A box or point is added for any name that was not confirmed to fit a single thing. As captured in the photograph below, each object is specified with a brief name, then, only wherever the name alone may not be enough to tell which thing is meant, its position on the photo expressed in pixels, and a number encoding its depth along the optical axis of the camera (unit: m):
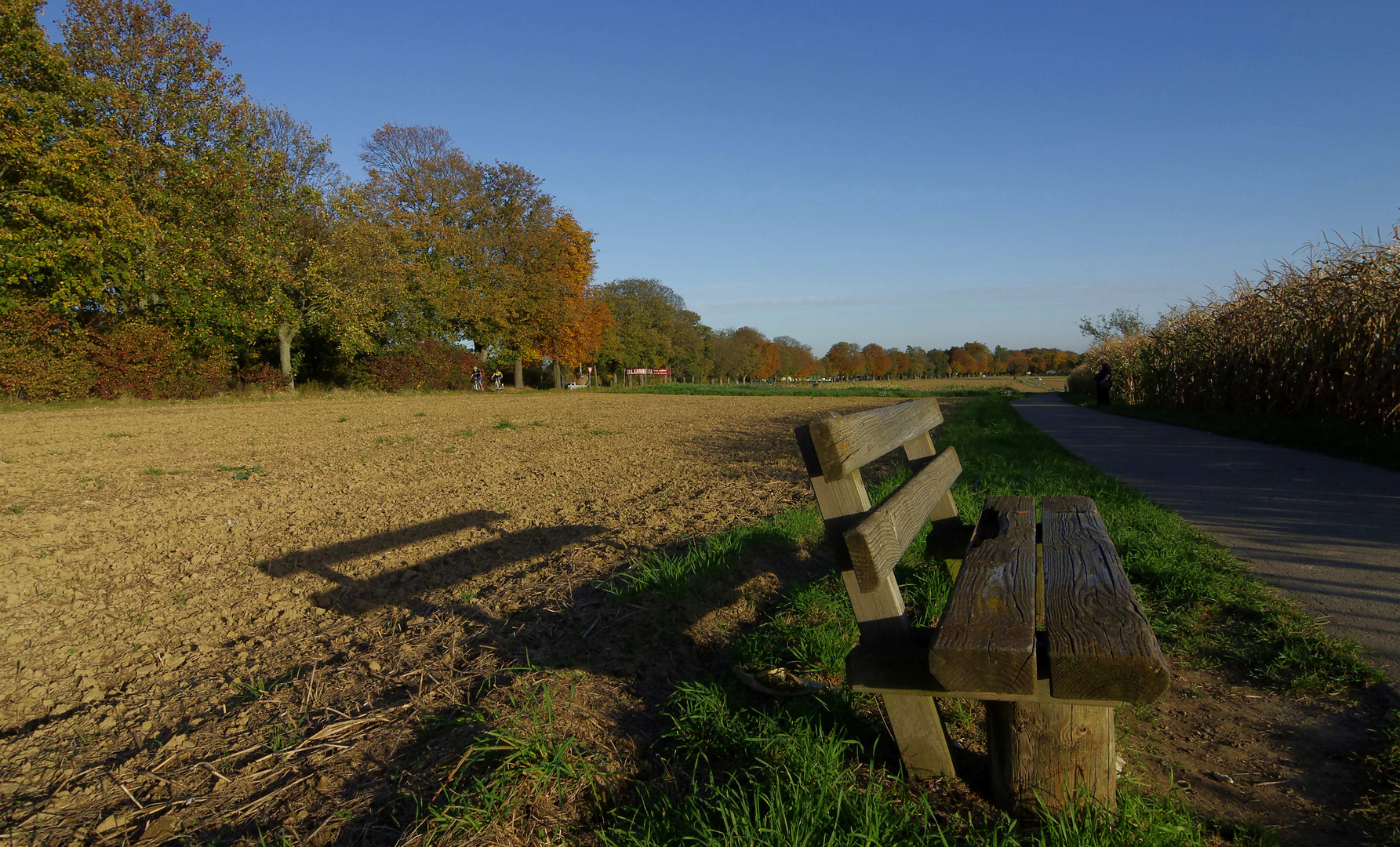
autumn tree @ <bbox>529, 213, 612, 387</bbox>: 45.25
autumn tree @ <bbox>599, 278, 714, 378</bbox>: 79.25
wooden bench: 1.67
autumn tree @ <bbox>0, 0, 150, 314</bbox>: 20.36
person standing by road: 23.42
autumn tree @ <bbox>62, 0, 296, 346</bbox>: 23.55
